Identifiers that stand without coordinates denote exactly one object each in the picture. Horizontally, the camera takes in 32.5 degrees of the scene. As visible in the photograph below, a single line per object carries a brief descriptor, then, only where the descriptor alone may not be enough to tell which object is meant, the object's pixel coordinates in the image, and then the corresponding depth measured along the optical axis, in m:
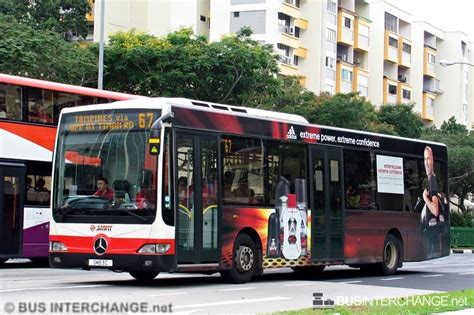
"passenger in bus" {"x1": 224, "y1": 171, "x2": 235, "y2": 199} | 15.92
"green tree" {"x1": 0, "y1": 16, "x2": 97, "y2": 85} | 31.05
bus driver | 14.60
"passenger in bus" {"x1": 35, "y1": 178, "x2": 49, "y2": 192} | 20.31
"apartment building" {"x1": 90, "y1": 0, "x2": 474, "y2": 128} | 61.22
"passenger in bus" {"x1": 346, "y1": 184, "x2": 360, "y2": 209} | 19.42
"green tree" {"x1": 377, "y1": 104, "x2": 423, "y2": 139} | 63.28
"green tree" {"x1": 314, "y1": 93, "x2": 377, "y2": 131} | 49.60
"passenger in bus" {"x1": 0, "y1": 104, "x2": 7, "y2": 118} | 19.28
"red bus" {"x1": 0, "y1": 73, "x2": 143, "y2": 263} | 19.52
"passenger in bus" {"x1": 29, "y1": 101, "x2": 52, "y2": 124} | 20.11
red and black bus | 14.42
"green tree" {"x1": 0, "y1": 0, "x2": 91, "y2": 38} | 54.06
